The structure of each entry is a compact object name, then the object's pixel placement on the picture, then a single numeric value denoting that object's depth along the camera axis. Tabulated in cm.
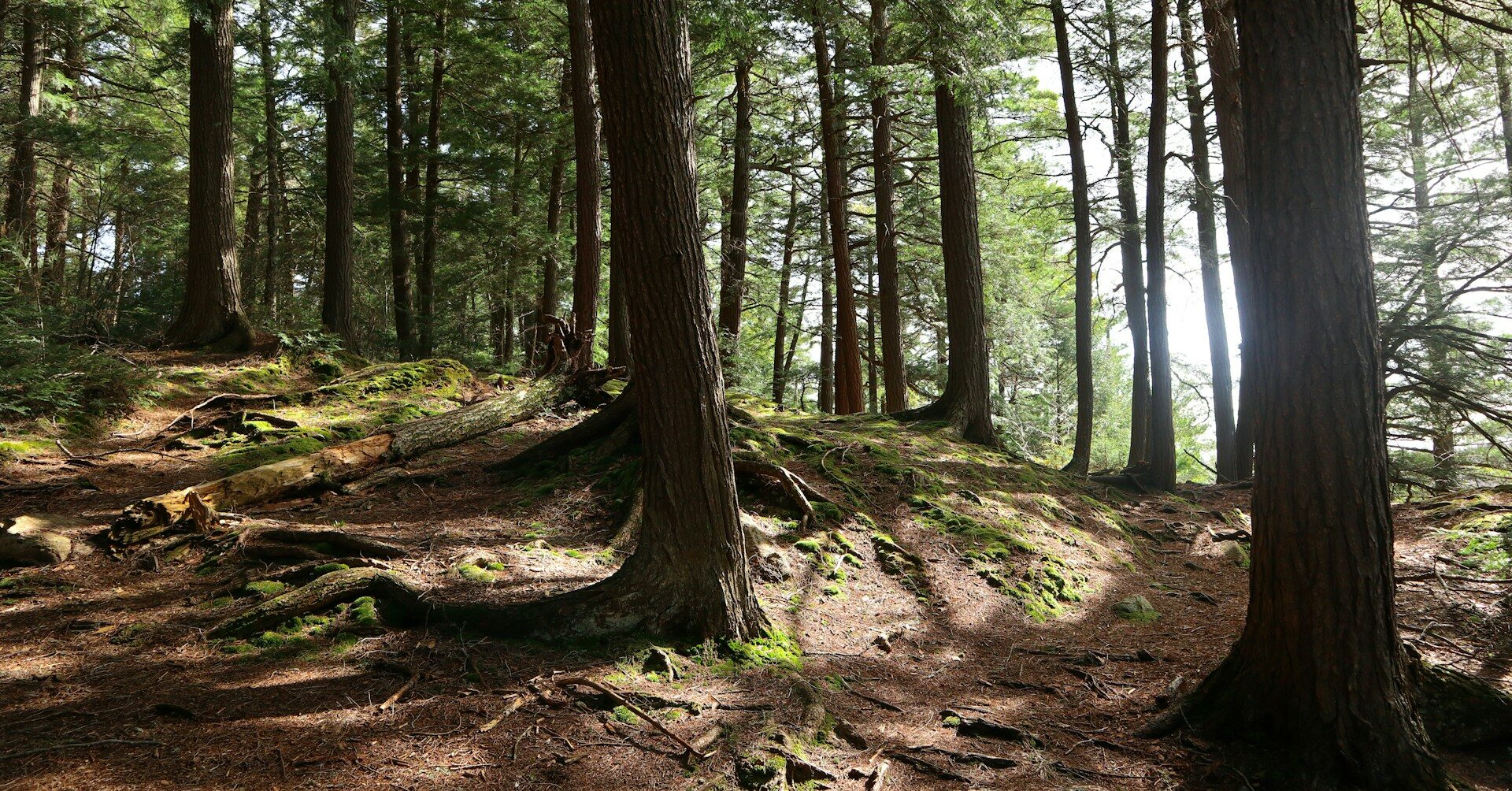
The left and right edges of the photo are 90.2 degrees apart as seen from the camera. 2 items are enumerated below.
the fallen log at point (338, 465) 596
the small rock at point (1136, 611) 700
